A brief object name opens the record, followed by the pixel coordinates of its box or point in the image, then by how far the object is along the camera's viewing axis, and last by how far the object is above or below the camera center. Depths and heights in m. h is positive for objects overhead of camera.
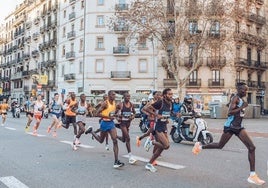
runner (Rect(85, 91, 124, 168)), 8.73 -0.44
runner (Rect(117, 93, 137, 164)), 9.15 -0.46
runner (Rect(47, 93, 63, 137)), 16.39 -0.66
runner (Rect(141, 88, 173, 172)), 7.88 -0.44
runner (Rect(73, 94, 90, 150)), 12.03 -0.55
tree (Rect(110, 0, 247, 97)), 31.53 +6.45
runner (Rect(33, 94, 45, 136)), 17.23 -0.65
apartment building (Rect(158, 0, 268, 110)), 43.90 +3.84
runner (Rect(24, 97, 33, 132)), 18.25 -0.98
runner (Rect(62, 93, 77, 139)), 12.58 -0.55
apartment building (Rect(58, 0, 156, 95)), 47.12 +4.76
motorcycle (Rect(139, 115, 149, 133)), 17.60 -1.37
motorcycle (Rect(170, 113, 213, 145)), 12.70 -1.29
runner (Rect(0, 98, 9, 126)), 24.17 -0.87
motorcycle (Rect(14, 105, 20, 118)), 35.56 -1.63
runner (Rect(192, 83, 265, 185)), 6.76 -0.50
